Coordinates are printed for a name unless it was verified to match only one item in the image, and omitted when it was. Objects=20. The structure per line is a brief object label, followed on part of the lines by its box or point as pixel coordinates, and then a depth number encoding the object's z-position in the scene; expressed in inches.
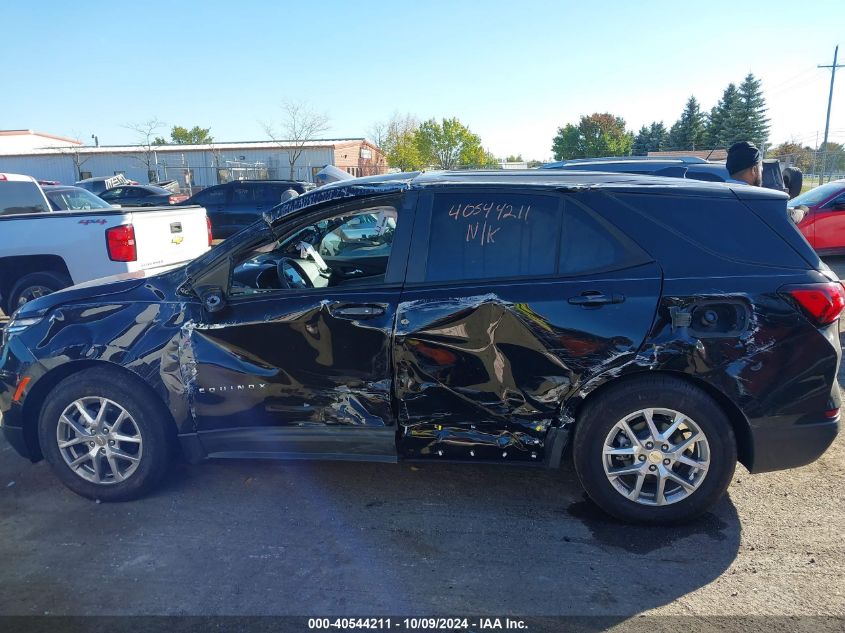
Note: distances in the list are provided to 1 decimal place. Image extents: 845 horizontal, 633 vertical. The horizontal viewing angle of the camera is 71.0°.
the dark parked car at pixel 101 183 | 1057.6
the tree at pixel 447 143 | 1856.5
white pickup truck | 250.1
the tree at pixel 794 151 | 1481.3
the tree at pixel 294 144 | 1553.9
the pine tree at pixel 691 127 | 2117.4
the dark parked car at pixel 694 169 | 396.8
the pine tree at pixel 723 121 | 1946.4
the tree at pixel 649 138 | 2483.4
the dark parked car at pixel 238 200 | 631.2
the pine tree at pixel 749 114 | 1889.8
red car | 421.1
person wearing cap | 245.6
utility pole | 1425.1
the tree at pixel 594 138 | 2257.6
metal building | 1535.4
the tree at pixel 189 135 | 2928.2
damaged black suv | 119.1
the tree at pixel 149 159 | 1476.4
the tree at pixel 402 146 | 1747.0
